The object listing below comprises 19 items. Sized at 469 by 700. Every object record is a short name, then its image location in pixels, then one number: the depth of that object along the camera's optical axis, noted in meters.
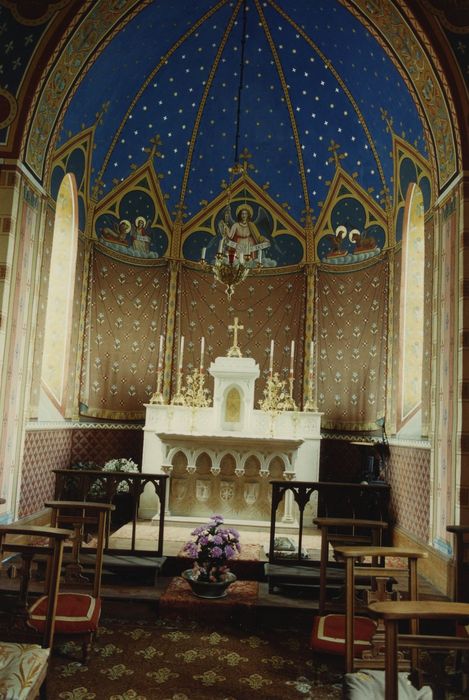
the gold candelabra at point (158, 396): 10.55
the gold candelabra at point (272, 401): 10.20
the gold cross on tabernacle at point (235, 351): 10.53
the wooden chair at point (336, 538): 5.05
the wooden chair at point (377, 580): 3.96
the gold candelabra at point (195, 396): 10.39
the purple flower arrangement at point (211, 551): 6.34
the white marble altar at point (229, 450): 9.98
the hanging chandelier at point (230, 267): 8.77
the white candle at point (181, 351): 11.29
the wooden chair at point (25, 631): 3.23
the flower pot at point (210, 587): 6.33
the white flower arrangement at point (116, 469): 10.09
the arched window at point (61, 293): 10.34
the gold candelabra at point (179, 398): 10.41
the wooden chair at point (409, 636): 2.92
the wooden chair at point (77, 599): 4.57
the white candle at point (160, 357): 11.03
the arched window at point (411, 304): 9.69
